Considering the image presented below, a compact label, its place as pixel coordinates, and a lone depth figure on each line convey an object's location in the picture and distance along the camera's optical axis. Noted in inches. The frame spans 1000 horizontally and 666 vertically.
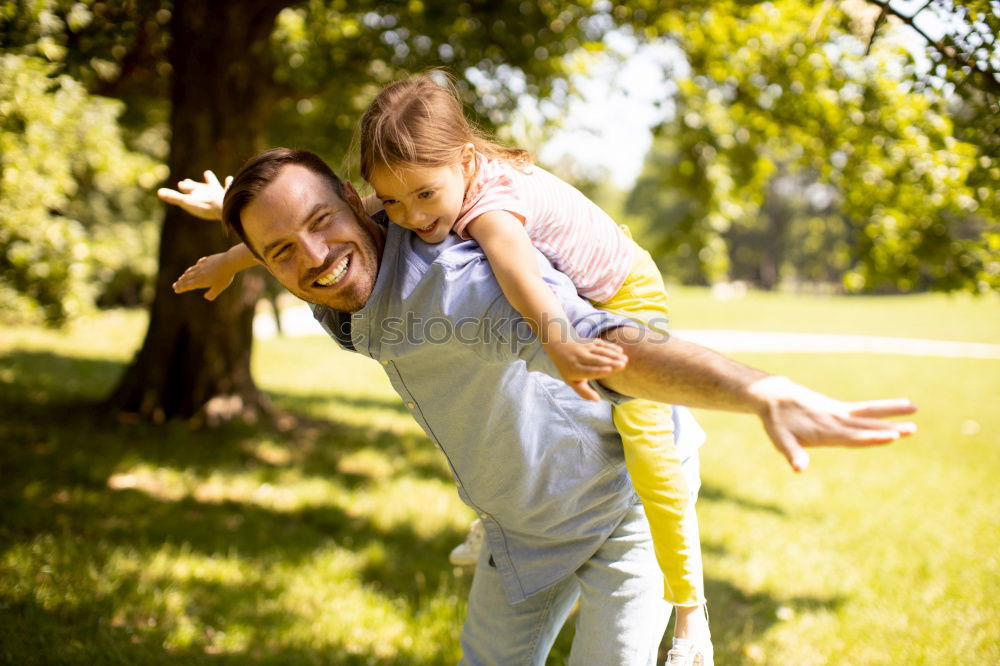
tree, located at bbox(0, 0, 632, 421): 225.0
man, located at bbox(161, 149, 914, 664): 71.7
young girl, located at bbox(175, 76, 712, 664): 79.2
